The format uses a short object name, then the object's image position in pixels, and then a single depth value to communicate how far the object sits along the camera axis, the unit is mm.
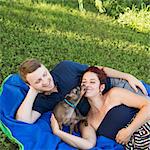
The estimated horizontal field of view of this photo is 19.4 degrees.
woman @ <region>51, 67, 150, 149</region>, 3412
